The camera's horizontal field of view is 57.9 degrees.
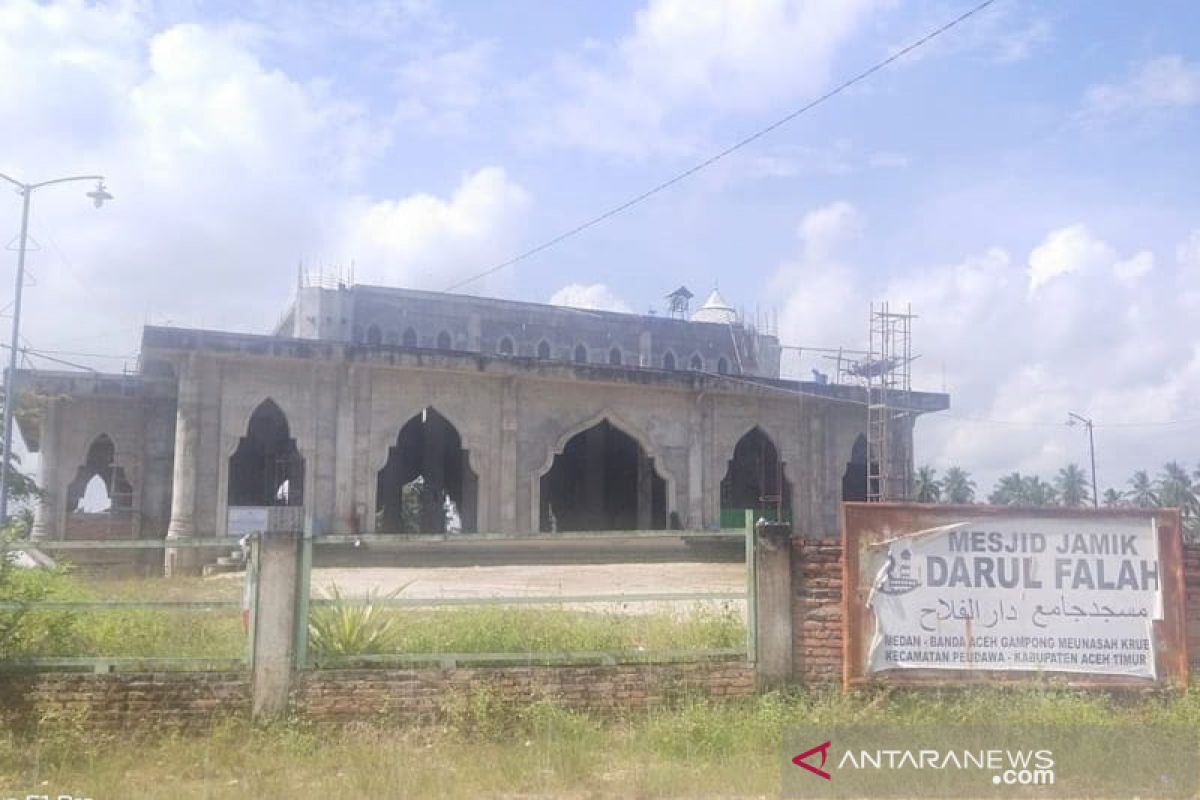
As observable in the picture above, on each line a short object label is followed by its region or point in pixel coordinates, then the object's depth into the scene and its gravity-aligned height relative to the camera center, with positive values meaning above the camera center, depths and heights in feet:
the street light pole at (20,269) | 45.96 +16.09
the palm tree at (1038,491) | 251.19 +13.28
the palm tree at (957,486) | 254.74 +14.85
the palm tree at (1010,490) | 254.47 +13.81
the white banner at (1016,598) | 26.94 -1.24
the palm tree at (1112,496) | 229.86 +11.36
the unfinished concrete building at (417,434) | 72.84 +8.68
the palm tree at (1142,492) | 227.14 +12.24
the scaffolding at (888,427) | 89.15 +10.06
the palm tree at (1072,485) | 252.01 +14.93
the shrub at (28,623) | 25.34 -1.91
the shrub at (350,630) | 26.25 -2.08
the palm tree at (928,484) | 204.74 +13.00
